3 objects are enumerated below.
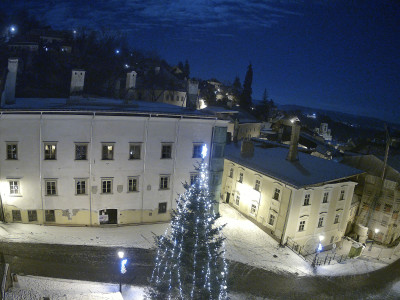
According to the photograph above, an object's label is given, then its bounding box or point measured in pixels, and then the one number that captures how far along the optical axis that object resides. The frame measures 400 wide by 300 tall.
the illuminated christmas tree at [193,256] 14.14
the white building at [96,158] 22.05
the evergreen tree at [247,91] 95.12
